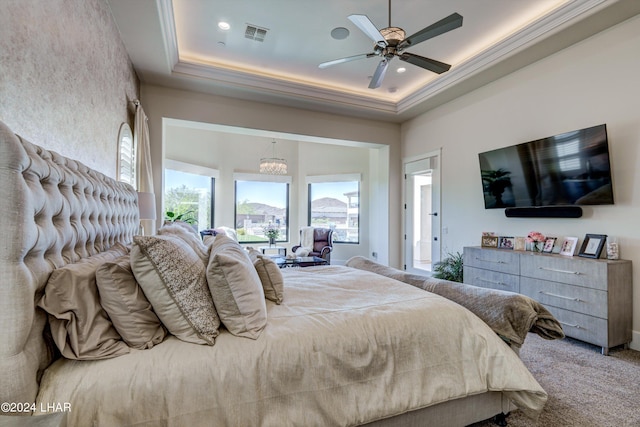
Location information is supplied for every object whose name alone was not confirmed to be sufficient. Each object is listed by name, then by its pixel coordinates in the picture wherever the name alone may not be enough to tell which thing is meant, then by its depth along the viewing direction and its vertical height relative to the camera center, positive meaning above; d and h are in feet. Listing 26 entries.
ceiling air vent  11.31 +7.32
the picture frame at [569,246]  10.37 -0.84
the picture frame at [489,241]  13.15 -0.89
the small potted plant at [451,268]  14.49 -2.35
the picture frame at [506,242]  12.50 -0.88
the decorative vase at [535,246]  11.33 -0.93
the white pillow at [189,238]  6.51 -0.45
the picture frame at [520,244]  11.91 -0.88
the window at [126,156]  10.42 +2.41
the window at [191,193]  20.71 +1.99
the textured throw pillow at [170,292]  4.26 -1.06
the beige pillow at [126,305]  4.04 -1.21
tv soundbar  10.60 +0.41
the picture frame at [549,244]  11.02 -0.83
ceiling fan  8.02 +5.36
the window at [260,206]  25.57 +1.21
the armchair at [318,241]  23.02 -1.61
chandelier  22.27 +4.06
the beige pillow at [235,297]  4.58 -1.24
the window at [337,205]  26.30 +1.40
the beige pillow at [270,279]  6.05 -1.23
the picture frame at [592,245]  9.53 -0.75
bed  3.33 -1.91
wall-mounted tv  9.68 +1.89
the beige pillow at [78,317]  3.67 -1.28
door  18.42 +0.32
